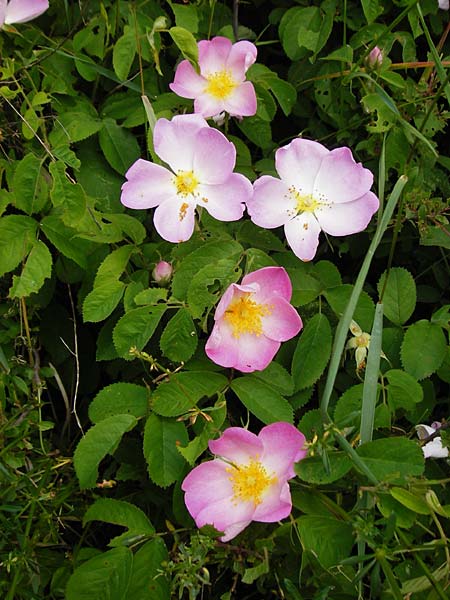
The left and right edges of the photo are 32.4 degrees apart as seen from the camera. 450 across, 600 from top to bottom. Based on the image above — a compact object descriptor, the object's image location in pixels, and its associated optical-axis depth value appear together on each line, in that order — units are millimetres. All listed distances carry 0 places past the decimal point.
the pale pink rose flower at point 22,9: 359
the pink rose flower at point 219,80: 371
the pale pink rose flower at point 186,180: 329
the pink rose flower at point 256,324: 317
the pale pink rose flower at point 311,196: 337
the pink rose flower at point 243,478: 303
